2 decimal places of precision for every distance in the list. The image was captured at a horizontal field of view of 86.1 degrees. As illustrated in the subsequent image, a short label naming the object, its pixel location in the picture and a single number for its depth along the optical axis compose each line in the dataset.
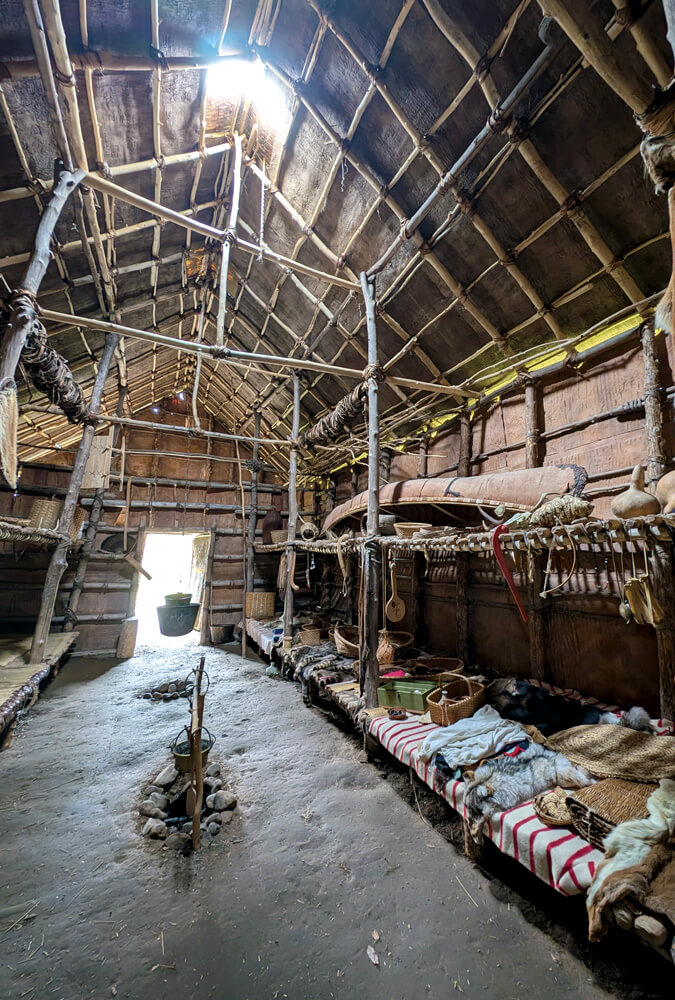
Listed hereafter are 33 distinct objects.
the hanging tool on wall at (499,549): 2.88
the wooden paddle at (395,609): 4.76
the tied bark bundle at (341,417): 4.93
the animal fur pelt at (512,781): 2.51
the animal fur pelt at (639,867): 1.69
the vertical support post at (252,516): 10.00
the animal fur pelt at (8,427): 2.96
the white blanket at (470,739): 2.91
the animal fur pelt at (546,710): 3.16
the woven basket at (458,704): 3.53
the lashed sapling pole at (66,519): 5.77
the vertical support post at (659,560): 3.13
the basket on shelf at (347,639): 5.73
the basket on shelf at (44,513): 7.42
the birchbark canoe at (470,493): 3.45
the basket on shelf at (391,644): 5.01
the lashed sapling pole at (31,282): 3.28
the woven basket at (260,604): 9.49
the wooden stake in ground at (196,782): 2.78
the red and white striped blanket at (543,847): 1.96
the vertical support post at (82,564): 8.17
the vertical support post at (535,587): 4.26
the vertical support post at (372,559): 4.22
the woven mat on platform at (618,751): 2.57
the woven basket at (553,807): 2.26
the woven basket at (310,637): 6.94
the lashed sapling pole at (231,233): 5.05
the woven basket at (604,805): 2.13
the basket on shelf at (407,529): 4.53
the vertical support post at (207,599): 9.65
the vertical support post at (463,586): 5.32
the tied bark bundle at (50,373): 3.70
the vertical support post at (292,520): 7.00
